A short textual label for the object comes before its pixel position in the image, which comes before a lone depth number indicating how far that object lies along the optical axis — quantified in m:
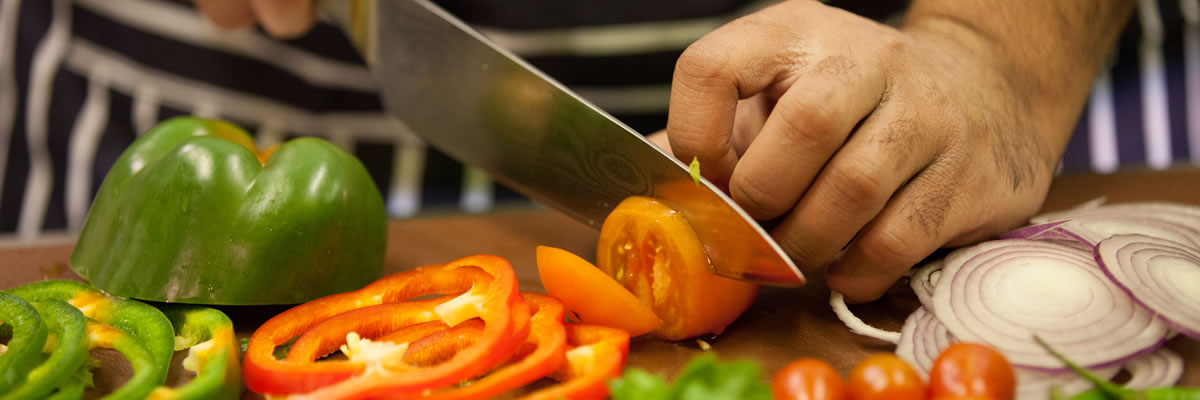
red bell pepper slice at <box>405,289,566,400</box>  0.49
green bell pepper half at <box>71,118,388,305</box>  0.55
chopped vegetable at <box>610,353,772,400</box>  0.45
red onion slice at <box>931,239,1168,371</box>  0.50
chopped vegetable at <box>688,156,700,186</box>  0.52
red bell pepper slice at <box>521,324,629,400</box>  0.49
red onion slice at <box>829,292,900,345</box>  0.53
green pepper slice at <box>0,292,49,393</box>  0.48
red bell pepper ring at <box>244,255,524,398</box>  0.49
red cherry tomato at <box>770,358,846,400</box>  0.47
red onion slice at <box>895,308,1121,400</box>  0.49
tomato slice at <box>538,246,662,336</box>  0.53
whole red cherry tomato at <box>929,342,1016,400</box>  0.47
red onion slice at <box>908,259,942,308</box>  0.54
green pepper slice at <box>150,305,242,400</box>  0.48
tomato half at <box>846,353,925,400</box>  0.47
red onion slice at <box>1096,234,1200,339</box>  0.50
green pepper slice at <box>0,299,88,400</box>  0.48
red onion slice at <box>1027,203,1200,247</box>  0.56
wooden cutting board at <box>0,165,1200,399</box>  0.54
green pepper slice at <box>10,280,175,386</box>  0.51
